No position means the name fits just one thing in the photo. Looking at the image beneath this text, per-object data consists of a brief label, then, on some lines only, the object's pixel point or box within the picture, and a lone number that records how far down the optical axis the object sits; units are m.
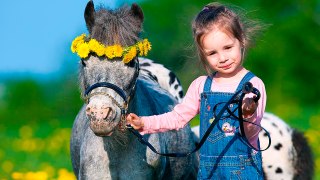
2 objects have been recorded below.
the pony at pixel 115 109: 9.33
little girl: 9.92
